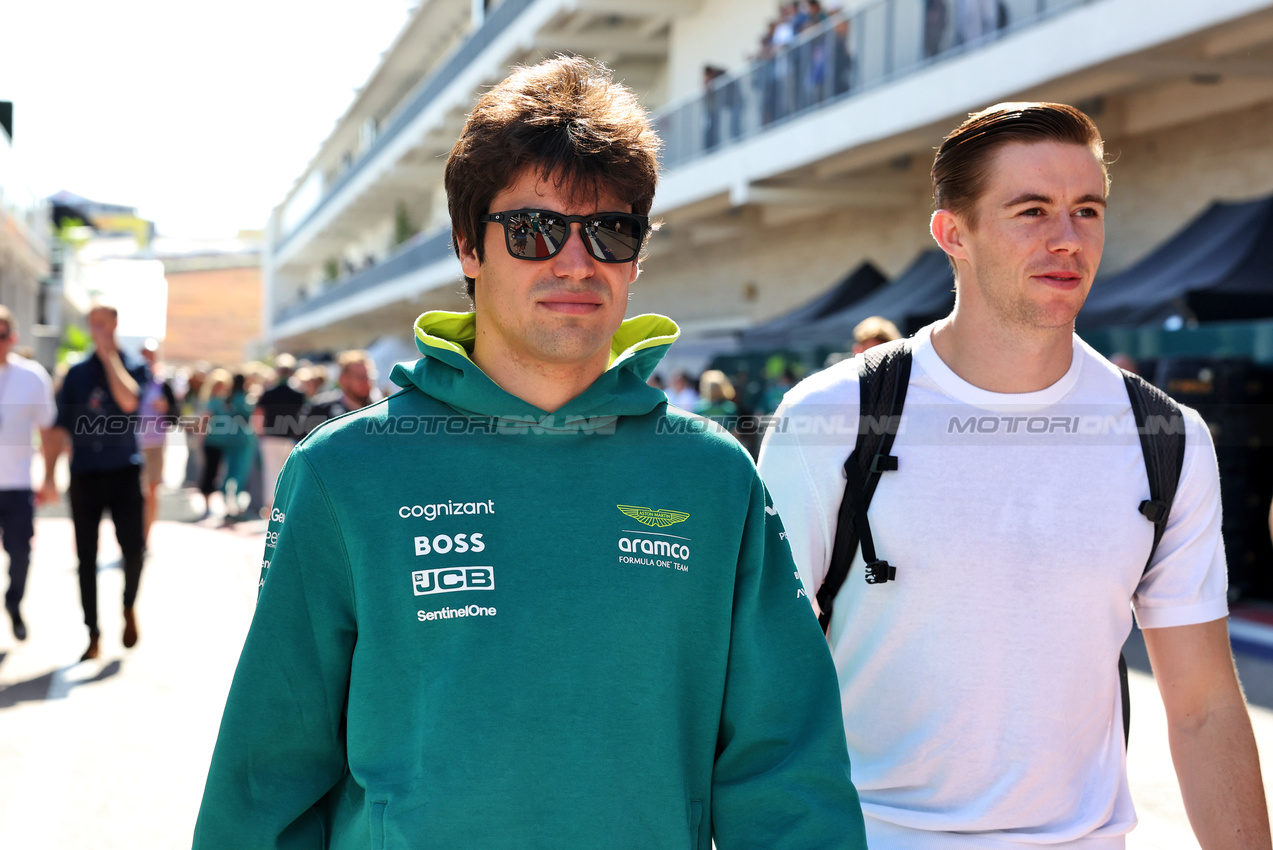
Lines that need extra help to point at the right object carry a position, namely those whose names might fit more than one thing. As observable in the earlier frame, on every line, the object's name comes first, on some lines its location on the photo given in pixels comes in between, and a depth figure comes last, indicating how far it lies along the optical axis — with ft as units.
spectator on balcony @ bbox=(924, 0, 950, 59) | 46.32
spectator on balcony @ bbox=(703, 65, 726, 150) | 64.90
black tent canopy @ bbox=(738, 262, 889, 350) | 54.65
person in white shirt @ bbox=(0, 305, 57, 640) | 26.73
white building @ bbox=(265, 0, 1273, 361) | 40.50
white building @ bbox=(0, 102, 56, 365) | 116.78
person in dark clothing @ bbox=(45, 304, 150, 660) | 25.46
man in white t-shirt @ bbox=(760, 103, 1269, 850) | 7.98
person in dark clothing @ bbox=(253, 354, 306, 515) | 45.70
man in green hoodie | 6.24
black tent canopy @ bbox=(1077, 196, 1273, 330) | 36.04
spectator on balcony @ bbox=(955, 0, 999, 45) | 43.96
